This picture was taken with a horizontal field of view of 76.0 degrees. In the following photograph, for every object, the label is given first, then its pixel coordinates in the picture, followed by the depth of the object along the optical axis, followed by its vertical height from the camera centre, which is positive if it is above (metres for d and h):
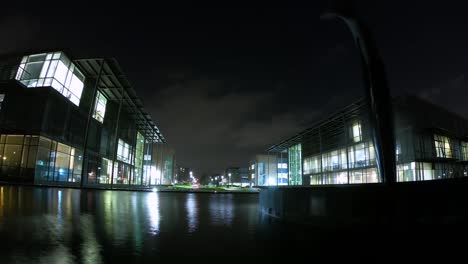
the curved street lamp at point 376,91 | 8.26 +2.62
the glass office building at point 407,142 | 33.09 +5.26
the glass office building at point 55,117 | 28.89 +6.87
